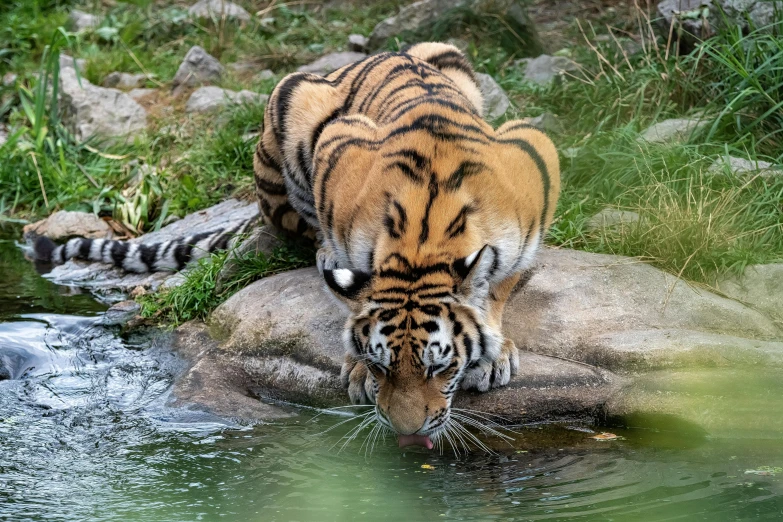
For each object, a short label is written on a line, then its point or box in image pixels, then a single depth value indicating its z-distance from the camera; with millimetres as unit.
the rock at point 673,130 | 12703
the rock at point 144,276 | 13555
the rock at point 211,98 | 17422
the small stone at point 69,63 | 19719
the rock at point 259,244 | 12039
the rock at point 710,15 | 13336
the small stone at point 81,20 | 22014
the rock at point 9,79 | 20298
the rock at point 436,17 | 17922
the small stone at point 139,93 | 19062
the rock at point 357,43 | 19437
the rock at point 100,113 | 17766
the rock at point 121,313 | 12064
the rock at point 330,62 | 18656
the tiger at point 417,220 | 7680
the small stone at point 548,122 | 14016
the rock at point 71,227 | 15664
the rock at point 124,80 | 19531
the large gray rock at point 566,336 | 8859
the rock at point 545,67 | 15945
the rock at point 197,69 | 18969
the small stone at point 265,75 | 18859
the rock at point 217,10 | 21250
